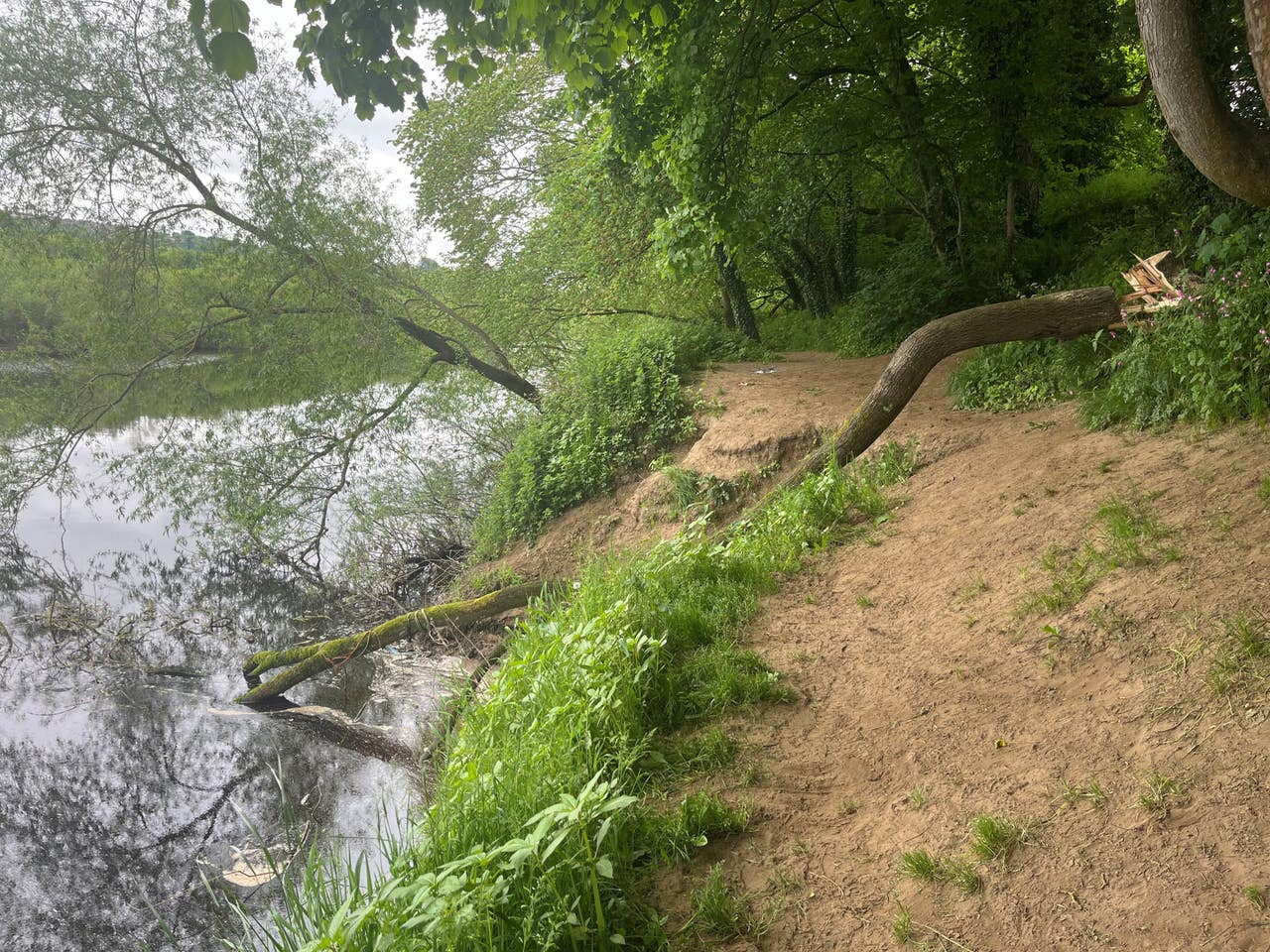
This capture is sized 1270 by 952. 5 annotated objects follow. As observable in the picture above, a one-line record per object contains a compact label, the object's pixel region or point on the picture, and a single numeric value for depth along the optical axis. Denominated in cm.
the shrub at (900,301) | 1170
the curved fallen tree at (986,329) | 629
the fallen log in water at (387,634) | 898
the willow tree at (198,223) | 1110
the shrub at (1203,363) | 479
